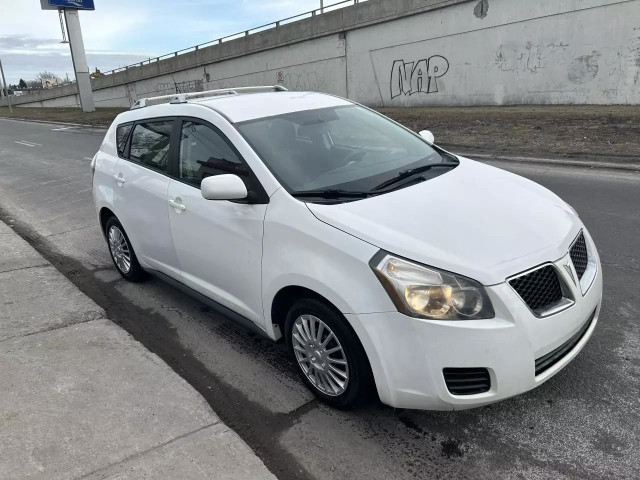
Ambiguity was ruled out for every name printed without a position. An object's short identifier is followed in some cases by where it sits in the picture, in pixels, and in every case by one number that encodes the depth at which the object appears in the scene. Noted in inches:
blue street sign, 1582.2
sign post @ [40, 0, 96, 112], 1606.8
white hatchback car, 93.8
